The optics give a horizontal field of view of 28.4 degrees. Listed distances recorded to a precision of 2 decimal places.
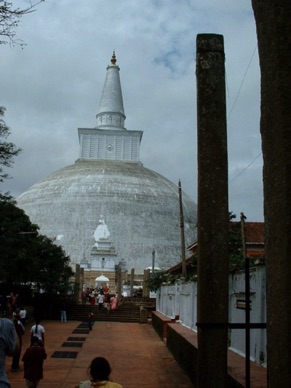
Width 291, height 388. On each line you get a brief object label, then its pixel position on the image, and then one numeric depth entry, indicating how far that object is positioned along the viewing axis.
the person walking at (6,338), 4.90
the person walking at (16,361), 12.90
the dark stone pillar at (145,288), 43.16
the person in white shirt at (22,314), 20.00
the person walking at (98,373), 4.35
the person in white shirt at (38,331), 11.80
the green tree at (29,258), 22.81
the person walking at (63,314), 33.31
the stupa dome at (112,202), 61.28
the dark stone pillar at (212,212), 5.38
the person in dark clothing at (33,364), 9.68
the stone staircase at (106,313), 35.66
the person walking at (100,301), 37.90
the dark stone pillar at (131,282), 48.56
